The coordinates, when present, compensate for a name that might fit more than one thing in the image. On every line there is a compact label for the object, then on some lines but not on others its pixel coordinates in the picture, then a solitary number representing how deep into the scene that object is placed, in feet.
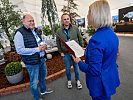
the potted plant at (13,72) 6.97
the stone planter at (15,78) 7.00
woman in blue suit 2.35
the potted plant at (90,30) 12.03
